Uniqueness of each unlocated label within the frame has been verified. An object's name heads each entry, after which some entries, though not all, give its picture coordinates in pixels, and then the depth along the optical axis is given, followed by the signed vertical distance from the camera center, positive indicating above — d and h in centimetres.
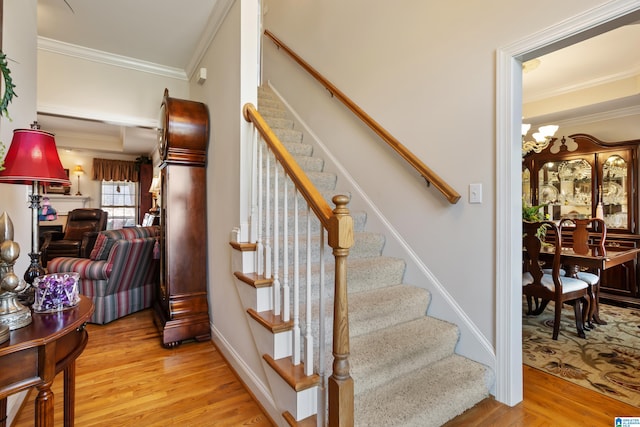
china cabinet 392 +38
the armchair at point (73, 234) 574 -40
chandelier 355 +94
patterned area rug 200 -110
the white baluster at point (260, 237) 184 -14
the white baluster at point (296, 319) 145 -51
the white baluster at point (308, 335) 138 -55
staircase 144 -78
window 808 +31
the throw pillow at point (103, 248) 319 -36
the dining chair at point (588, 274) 288 -56
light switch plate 194 +14
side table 87 -43
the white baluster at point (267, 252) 176 -22
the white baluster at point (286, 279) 156 -33
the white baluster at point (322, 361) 129 -66
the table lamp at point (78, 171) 758 +106
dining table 263 -39
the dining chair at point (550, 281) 262 -60
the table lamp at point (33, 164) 138 +23
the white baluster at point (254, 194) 195 +13
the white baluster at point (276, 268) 162 -29
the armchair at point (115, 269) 311 -57
